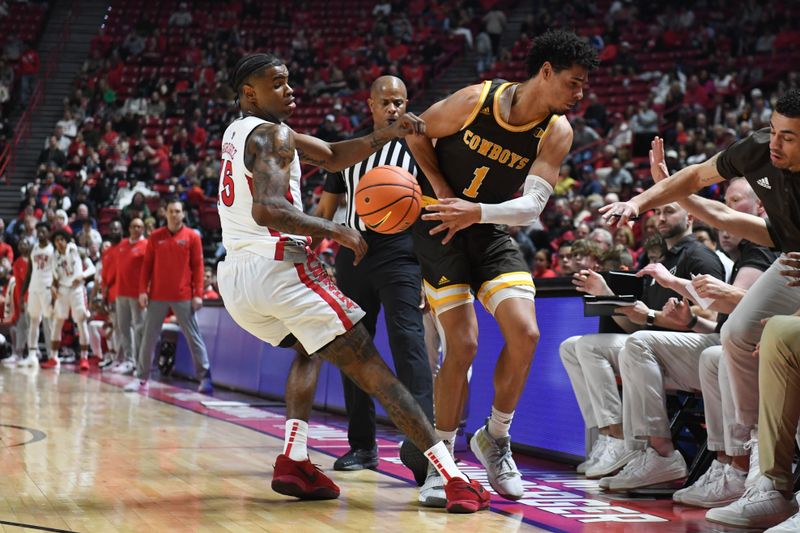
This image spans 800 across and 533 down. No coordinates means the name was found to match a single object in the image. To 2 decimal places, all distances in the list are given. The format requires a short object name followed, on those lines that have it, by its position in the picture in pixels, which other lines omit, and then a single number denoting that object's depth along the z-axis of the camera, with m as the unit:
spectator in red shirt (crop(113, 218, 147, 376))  12.21
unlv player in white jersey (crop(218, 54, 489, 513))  4.16
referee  5.14
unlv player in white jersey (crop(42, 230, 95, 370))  13.90
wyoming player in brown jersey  4.52
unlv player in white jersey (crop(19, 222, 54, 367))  14.23
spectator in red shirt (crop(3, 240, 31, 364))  15.57
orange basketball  4.38
